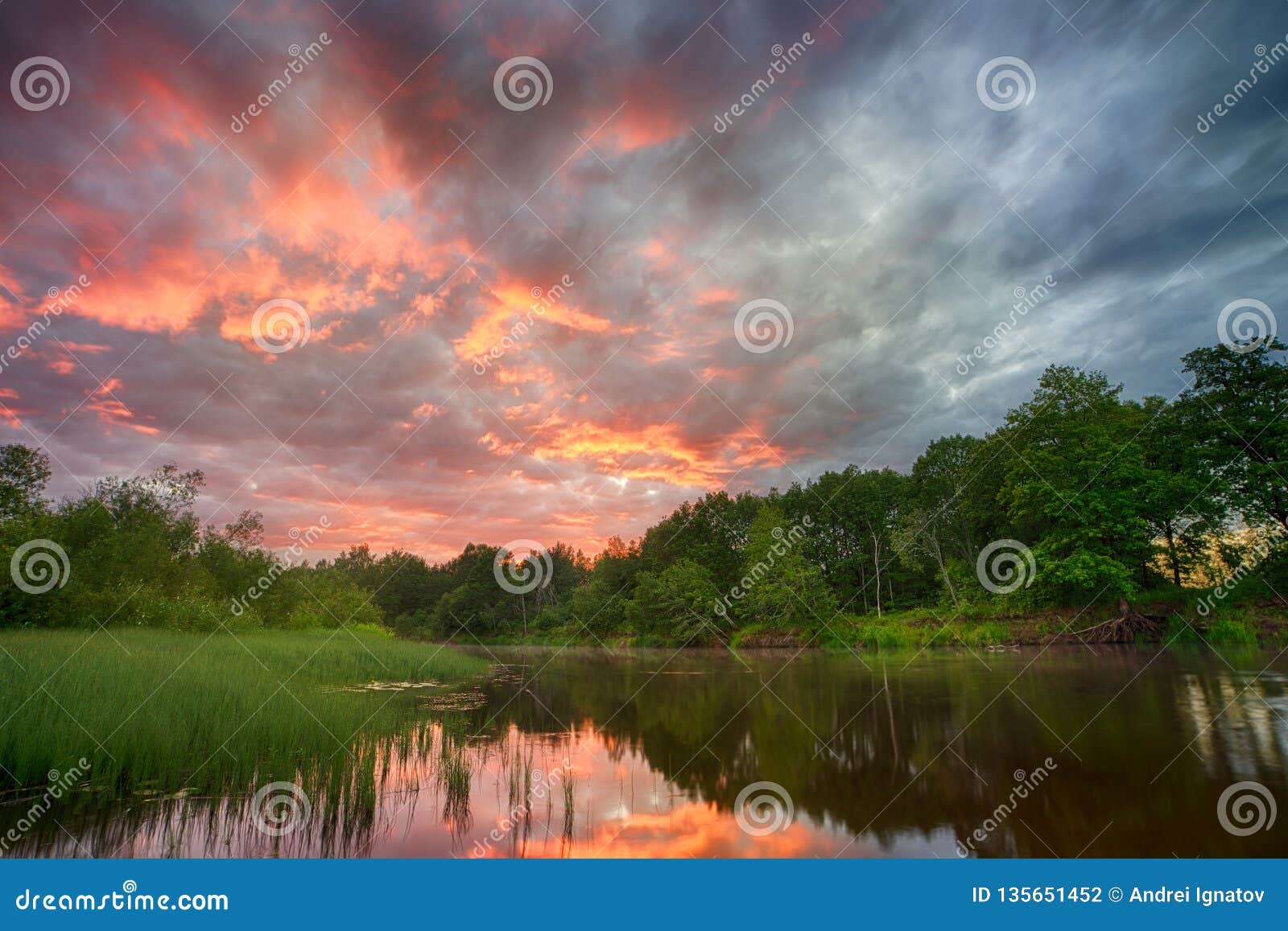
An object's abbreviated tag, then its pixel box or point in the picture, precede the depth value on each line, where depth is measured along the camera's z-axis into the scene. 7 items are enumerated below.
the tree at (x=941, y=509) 48.81
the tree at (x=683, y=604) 53.47
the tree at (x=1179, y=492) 30.59
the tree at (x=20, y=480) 21.69
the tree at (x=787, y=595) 45.66
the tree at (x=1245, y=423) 27.83
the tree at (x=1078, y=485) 32.09
